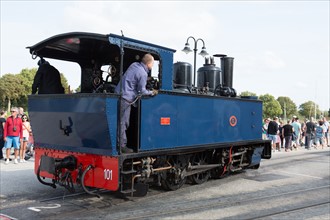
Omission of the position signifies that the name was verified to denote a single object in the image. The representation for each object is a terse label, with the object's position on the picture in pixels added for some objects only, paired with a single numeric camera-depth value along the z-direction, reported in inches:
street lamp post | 375.9
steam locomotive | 219.0
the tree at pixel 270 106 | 3661.4
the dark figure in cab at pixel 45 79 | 260.5
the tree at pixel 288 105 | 4498.0
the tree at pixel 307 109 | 4488.7
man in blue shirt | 223.3
